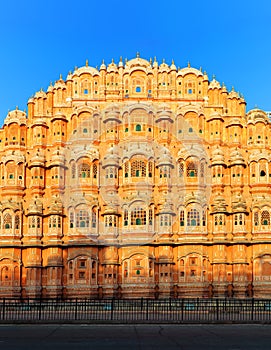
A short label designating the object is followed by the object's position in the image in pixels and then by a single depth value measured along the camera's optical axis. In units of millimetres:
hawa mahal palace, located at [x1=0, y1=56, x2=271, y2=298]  54312
